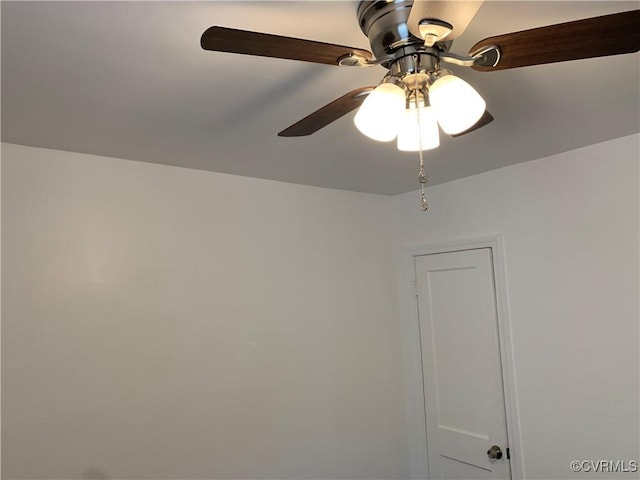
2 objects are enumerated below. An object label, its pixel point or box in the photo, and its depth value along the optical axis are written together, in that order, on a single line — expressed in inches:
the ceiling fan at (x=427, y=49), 32.6
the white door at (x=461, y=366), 100.3
